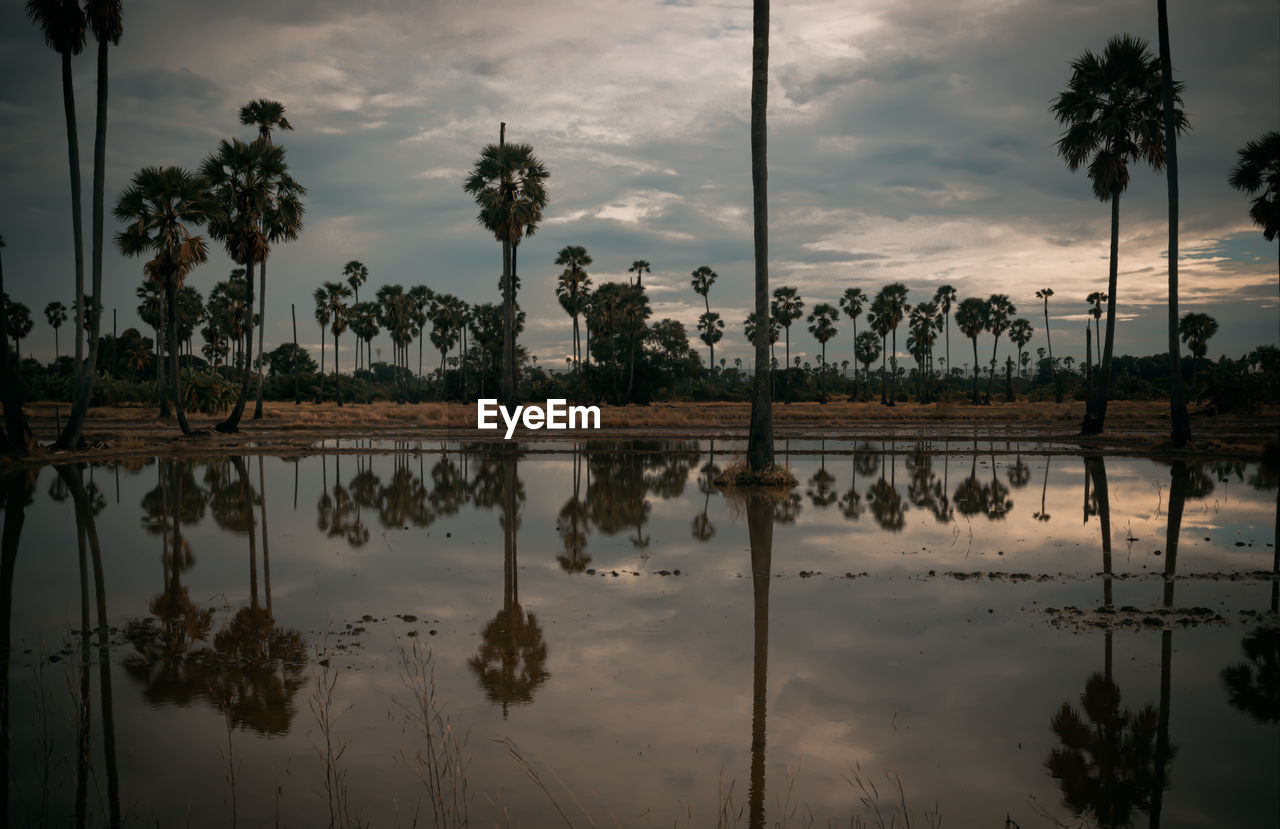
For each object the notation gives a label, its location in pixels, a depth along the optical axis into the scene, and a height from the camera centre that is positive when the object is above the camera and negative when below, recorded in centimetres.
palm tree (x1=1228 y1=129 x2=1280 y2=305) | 3494 +942
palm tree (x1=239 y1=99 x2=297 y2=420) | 4416 +1493
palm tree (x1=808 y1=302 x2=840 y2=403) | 11406 +998
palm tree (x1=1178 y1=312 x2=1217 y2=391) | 9200 +723
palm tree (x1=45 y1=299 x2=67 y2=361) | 12438 +1171
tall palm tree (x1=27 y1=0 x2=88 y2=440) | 2773 +1210
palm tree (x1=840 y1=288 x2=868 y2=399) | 10994 +1219
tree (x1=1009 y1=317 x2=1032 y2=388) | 12656 +944
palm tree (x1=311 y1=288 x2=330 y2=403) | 9169 +938
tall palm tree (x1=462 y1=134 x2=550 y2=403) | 4497 +1089
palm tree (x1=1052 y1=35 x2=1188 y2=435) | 3444 +1195
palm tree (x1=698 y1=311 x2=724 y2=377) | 11525 +897
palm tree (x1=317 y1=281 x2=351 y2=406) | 9044 +946
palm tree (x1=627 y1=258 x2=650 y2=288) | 9106 +1394
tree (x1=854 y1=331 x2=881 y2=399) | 14000 +760
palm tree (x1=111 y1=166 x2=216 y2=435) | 3559 +752
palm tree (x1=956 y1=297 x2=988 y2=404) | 11240 +1058
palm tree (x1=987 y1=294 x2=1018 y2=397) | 11325 +1142
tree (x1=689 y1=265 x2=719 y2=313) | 10312 +1425
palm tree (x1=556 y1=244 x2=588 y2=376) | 7594 +1139
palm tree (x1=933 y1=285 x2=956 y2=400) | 11238 +1316
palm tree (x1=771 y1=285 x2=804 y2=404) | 10944 +1130
